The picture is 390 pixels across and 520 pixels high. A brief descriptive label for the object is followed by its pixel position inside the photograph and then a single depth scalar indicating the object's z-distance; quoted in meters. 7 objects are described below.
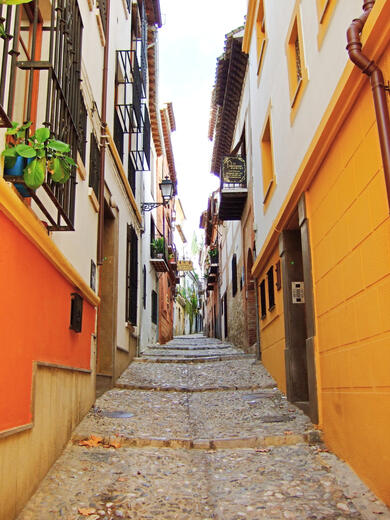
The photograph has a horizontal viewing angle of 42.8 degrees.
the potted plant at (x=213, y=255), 24.03
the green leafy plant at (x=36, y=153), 3.28
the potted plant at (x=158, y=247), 15.98
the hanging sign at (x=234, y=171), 12.60
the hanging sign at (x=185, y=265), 33.22
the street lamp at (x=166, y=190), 12.70
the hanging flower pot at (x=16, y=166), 3.38
